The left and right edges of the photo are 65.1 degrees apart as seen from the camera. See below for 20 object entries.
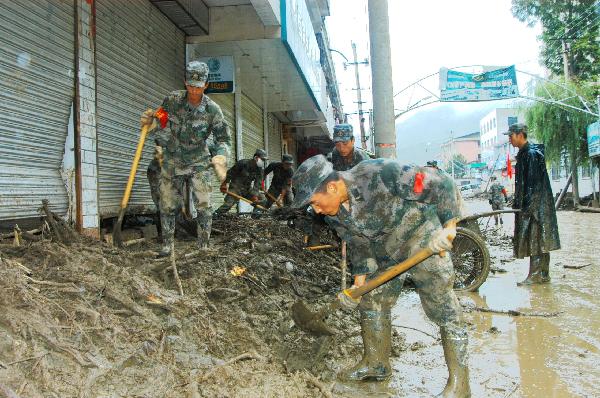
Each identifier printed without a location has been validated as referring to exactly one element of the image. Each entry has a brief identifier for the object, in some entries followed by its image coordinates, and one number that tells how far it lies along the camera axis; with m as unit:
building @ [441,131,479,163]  111.00
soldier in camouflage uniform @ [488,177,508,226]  15.91
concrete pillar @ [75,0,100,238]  5.32
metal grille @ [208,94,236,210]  10.09
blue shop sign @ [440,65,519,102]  21.42
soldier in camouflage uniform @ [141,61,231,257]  5.11
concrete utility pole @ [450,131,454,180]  103.72
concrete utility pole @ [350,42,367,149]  31.46
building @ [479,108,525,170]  55.56
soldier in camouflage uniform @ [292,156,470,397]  2.73
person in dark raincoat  5.79
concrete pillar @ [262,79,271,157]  15.20
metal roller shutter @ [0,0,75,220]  4.34
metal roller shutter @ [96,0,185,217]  6.02
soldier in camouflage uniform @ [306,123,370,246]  5.45
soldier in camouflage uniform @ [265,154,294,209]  9.87
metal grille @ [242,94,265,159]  12.81
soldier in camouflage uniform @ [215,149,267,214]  9.11
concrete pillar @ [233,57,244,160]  11.50
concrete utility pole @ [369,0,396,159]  6.35
